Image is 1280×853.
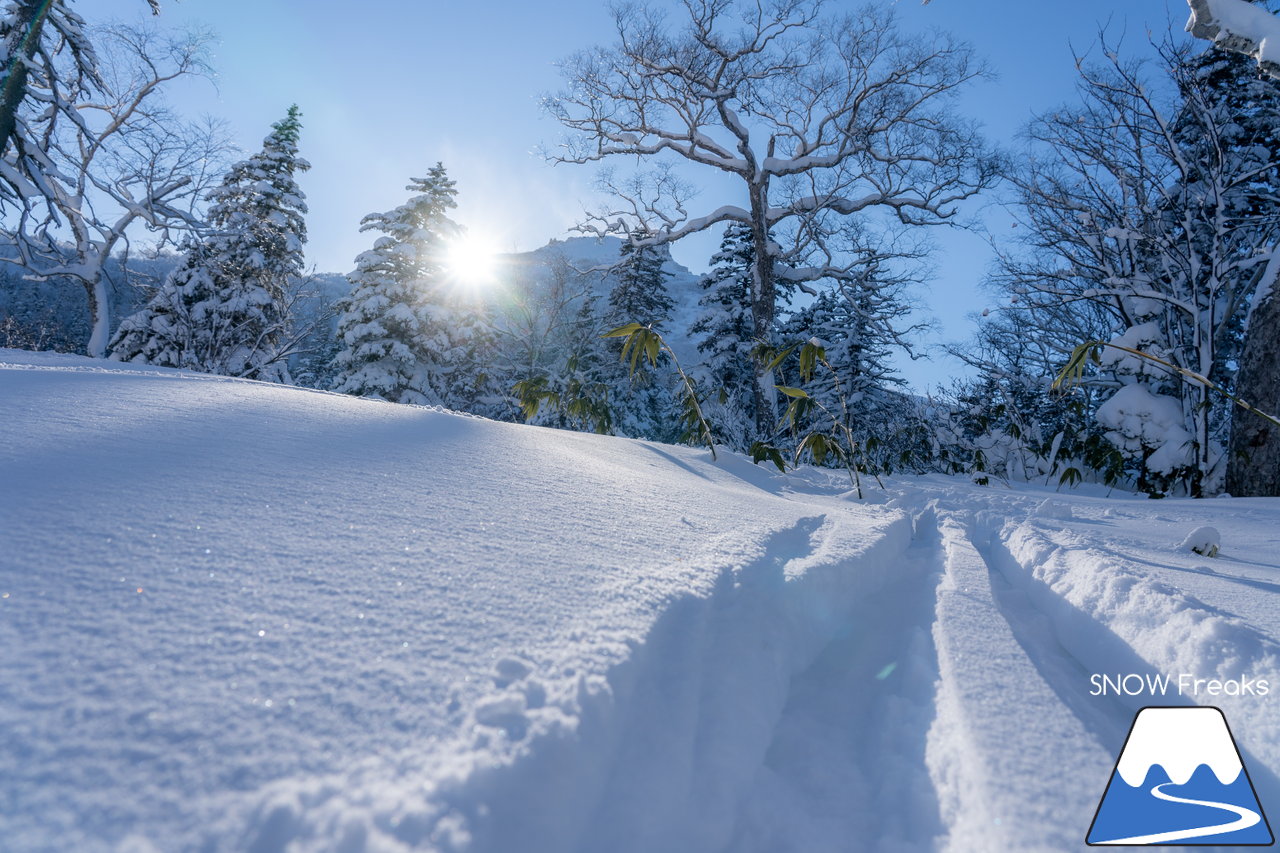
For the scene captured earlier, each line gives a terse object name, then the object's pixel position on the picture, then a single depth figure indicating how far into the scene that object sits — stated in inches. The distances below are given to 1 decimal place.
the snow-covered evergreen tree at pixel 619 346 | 737.6
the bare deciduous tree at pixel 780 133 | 335.9
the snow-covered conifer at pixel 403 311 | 526.0
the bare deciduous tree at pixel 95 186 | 292.2
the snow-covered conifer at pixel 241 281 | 399.2
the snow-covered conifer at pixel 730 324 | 600.7
